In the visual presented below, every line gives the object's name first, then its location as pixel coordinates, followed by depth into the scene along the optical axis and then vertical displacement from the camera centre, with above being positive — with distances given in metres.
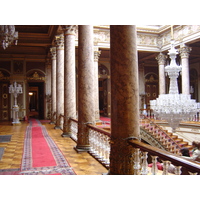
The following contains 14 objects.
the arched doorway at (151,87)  20.21 +1.16
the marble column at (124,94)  3.15 +0.09
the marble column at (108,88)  18.39 +0.97
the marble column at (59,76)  9.94 +1.10
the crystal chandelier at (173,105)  6.86 -0.15
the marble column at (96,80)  13.28 +1.17
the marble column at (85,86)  5.58 +0.36
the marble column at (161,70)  15.72 +2.07
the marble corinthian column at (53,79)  12.52 +1.22
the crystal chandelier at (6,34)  5.40 +1.63
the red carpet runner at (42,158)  4.04 -1.22
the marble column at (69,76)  7.88 +0.85
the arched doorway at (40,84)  16.68 +1.38
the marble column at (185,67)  13.65 +1.97
